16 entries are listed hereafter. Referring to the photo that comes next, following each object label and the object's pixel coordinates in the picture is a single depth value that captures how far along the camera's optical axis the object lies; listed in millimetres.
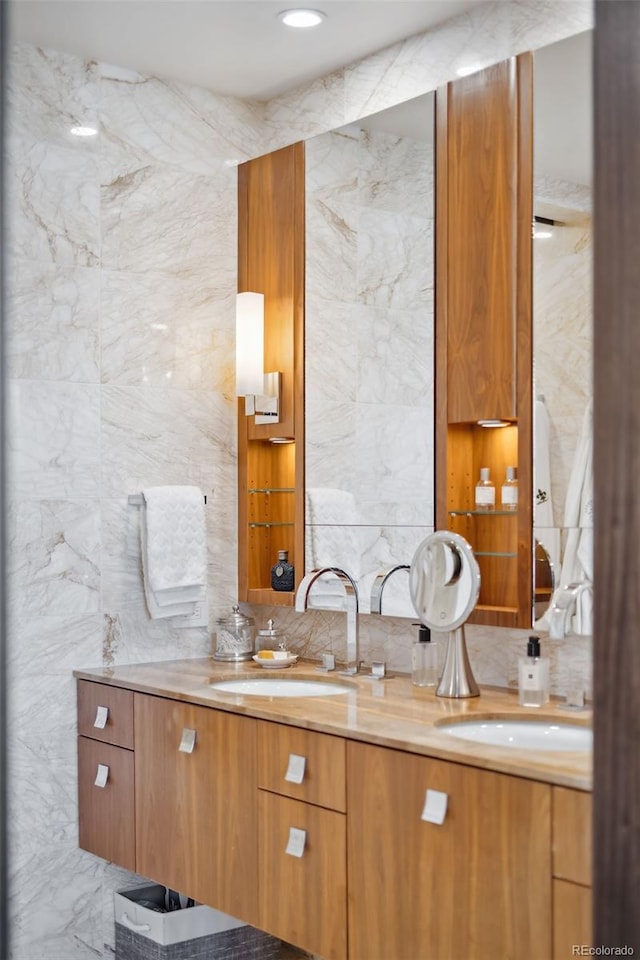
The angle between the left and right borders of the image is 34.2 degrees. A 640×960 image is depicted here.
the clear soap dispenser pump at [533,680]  2170
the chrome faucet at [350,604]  2680
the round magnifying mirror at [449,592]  2238
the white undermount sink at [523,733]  2041
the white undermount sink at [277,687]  2672
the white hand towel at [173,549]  2855
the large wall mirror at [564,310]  2158
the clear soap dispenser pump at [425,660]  2479
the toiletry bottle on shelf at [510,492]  2326
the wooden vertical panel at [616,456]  850
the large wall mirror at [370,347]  2590
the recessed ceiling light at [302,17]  2623
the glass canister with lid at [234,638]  2988
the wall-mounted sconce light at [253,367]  3008
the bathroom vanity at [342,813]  1698
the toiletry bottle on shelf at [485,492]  2385
